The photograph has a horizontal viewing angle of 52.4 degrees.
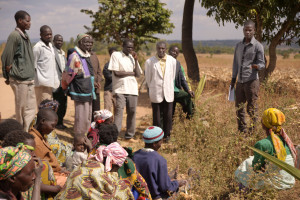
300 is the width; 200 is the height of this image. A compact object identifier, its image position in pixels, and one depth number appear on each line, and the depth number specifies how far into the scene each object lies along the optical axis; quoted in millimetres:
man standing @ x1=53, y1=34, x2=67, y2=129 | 6531
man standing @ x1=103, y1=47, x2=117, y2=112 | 6707
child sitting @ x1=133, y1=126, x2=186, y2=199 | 3250
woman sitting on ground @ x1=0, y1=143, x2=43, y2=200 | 1945
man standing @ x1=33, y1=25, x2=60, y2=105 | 5621
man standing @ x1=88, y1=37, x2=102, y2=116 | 5980
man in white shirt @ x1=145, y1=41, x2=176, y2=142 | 5711
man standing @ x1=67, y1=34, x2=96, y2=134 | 5117
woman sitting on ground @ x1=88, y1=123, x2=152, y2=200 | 2920
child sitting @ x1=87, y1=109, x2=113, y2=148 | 4305
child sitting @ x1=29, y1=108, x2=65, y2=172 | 3232
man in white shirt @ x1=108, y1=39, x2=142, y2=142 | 5758
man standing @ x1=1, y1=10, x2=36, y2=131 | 4741
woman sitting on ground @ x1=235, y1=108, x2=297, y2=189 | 3346
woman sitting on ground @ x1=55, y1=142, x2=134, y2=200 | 2471
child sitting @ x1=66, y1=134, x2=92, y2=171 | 3686
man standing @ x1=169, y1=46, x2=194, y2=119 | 6107
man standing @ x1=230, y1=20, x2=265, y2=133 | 5246
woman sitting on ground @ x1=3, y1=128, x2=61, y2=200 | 2648
